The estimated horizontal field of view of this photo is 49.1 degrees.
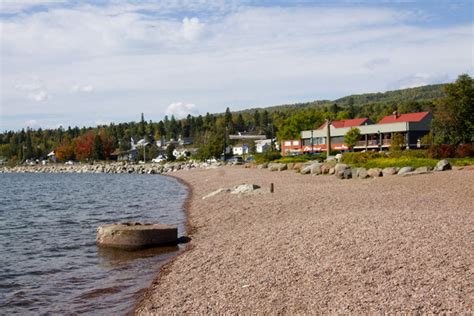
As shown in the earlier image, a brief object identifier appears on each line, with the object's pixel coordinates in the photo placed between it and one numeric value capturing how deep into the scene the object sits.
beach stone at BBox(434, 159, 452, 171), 31.47
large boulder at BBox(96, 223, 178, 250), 16.27
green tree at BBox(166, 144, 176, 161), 135.50
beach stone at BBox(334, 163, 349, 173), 35.47
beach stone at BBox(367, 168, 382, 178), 32.78
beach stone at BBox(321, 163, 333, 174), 40.40
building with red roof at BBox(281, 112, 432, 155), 79.00
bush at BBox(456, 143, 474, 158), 39.91
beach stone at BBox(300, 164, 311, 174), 42.97
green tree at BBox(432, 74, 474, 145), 48.19
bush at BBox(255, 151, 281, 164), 75.06
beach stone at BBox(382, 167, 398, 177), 32.37
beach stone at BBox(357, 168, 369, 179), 32.95
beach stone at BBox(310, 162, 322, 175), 41.16
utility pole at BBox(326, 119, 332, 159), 59.75
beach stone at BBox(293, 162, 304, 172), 49.56
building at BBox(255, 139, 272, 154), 129.69
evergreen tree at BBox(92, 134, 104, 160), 161.12
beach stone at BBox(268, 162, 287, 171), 54.69
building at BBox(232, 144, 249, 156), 133.38
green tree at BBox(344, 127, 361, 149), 82.12
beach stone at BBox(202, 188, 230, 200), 30.82
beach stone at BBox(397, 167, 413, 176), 31.44
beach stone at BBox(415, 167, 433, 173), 31.19
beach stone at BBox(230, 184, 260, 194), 28.42
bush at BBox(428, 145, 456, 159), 40.23
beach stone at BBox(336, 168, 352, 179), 34.31
